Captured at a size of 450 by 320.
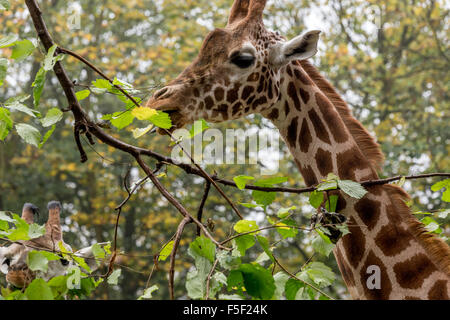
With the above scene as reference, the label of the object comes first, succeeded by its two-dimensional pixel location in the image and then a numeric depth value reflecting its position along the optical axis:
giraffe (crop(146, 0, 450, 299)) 5.38
